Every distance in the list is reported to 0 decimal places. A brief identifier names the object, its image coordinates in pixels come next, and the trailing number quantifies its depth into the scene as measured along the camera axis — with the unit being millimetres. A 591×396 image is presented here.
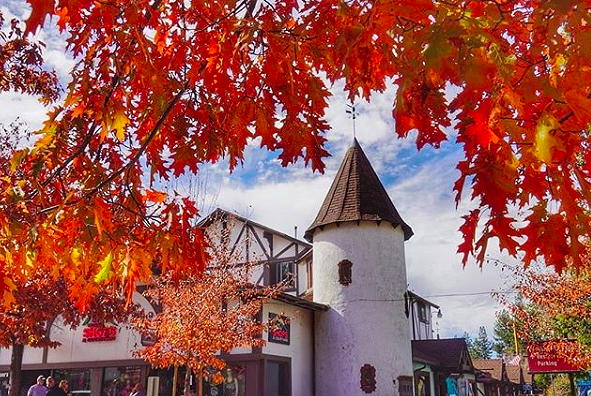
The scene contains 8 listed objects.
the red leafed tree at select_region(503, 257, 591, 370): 17375
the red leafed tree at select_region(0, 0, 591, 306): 2605
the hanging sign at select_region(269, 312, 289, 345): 21328
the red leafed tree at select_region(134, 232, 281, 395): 17719
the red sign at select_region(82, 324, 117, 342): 23581
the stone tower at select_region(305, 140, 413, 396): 24672
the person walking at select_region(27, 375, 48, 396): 16916
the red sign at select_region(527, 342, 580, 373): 21297
